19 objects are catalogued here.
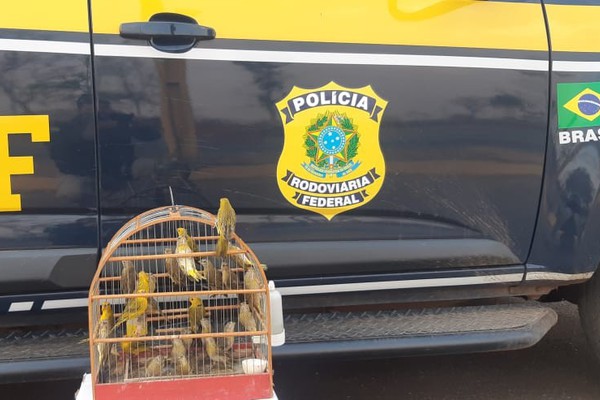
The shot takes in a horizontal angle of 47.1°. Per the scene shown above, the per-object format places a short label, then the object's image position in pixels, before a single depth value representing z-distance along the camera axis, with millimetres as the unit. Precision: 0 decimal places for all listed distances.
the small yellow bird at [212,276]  2262
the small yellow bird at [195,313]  2229
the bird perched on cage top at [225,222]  2031
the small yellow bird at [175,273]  2297
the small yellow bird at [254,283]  2189
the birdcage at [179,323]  2045
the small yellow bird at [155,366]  2102
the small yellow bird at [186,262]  2166
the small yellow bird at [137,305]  2131
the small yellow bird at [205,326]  2172
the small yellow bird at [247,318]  2211
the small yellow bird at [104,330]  2098
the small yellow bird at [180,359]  2111
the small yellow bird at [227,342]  2182
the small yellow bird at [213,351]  2141
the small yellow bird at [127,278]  2229
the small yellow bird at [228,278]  2281
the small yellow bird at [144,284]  2139
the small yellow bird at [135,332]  2143
